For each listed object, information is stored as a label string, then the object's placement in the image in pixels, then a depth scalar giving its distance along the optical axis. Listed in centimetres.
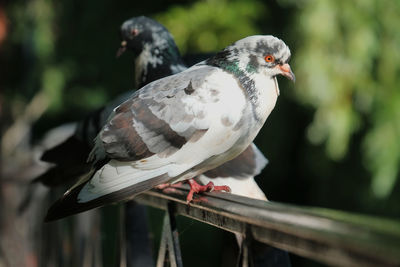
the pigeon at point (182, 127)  208
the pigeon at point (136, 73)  239
